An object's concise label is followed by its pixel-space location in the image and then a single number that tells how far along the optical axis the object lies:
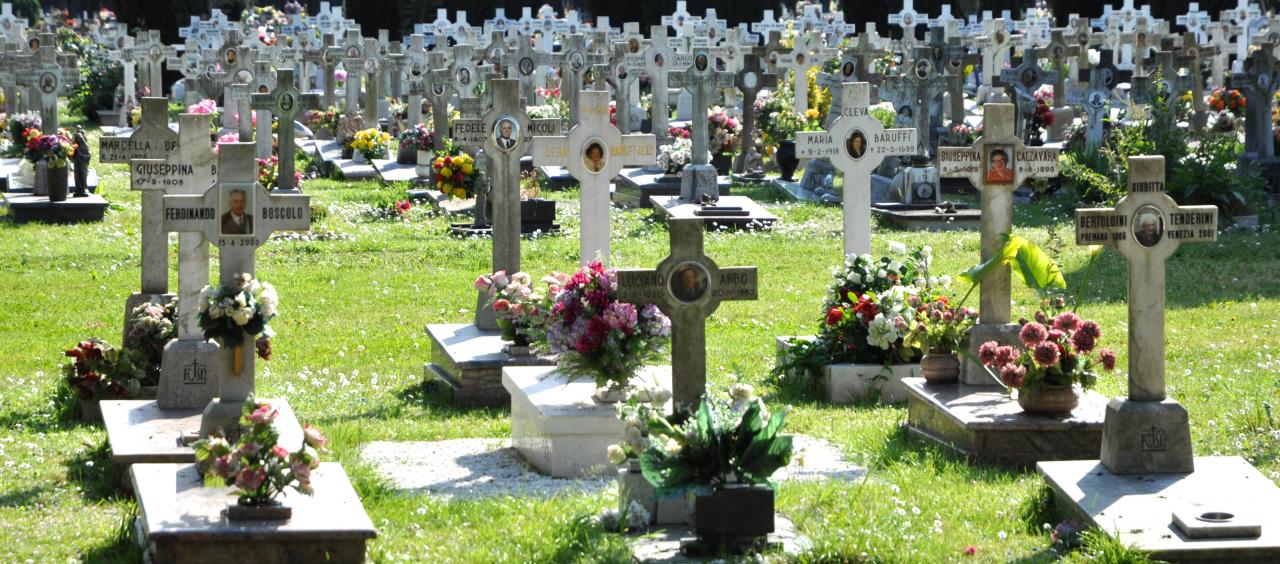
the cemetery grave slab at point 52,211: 20.91
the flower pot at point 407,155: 26.69
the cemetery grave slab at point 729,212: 20.47
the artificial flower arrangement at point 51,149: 20.73
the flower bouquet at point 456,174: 20.30
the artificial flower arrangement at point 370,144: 27.64
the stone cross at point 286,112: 23.20
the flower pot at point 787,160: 25.31
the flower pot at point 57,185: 21.05
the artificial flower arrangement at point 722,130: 26.45
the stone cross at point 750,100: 26.12
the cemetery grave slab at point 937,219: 20.23
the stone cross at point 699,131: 21.56
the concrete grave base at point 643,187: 23.25
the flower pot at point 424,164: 25.31
